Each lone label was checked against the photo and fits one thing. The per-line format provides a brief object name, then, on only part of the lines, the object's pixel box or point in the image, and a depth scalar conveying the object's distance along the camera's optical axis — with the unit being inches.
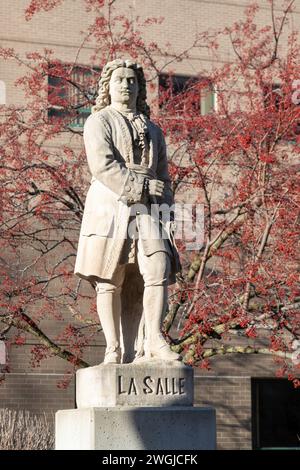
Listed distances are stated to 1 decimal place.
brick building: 874.8
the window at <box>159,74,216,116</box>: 777.2
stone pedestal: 405.4
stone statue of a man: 430.3
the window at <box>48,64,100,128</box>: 751.7
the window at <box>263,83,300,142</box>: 718.5
